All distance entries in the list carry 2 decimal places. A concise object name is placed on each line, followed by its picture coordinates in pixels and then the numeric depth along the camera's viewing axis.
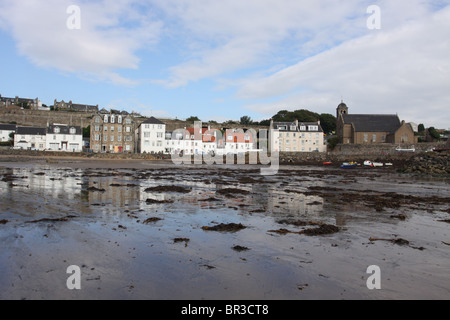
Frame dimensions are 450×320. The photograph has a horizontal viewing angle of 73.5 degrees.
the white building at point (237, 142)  94.94
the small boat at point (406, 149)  69.06
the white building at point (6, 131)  86.81
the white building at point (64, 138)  79.94
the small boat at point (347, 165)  57.19
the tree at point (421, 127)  124.32
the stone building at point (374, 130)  76.25
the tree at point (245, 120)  138.88
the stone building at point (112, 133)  77.19
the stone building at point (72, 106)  141.90
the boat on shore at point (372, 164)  58.62
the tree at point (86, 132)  96.29
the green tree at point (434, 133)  82.44
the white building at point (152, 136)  79.44
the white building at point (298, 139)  88.31
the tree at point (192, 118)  123.96
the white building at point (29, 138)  80.44
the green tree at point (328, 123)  128.62
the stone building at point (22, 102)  129.62
